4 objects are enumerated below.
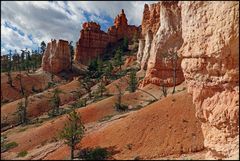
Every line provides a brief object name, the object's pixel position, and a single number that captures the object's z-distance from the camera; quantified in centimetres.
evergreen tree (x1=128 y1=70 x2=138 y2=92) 2720
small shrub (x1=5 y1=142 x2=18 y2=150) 1727
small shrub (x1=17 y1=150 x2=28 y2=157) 1576
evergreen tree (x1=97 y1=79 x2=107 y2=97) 2934
